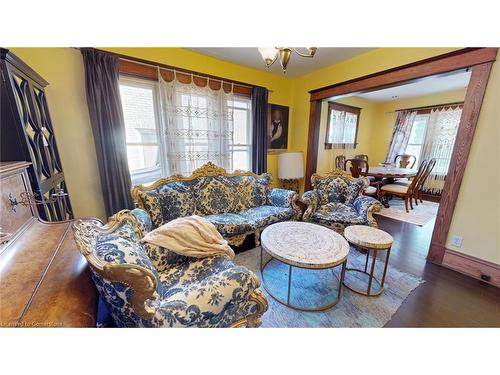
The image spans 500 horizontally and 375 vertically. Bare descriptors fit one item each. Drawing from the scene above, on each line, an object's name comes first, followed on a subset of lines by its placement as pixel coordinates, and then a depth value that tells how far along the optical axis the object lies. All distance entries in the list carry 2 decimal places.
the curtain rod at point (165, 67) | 2.04
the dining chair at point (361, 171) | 3.58
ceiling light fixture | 1.34
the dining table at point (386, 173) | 3.62
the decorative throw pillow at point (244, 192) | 2.58
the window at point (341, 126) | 4.01
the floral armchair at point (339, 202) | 2.20
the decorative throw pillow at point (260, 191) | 2.72
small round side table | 1.56
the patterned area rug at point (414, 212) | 3.29
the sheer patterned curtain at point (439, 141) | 4.28
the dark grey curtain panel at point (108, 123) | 1.88
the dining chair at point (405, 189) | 3.45
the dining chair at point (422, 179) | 3.55
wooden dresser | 0.58
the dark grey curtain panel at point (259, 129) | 3.03
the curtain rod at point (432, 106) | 4.19
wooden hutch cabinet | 1.12
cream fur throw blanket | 1.29
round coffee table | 1.36
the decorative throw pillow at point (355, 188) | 2.53
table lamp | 3.26
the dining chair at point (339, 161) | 4.25
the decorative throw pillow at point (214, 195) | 2.34
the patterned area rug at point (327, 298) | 1.37
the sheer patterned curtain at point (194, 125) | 2.38
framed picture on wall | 3.38
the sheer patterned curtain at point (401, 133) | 4.84
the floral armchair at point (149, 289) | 0.68
